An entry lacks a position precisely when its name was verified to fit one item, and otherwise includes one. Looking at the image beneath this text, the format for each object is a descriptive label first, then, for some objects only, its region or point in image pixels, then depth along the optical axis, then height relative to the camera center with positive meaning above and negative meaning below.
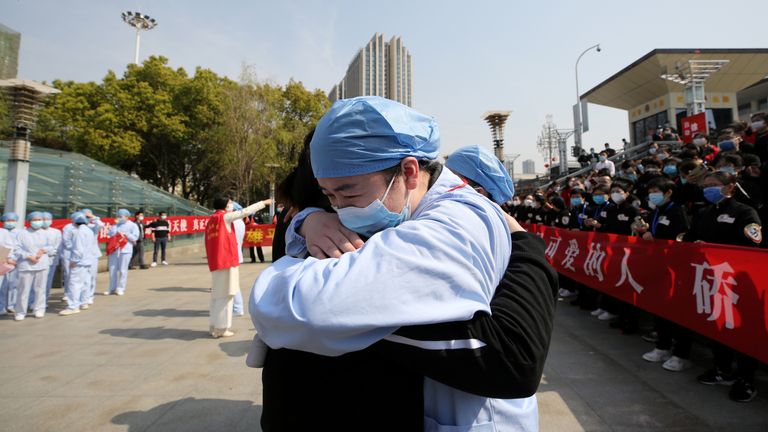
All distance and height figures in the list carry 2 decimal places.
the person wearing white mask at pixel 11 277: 6.83 -0.63
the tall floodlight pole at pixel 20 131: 7.98 +2.29
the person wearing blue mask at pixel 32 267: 6.71 -0.44
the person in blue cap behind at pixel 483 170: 3.08 +0.58
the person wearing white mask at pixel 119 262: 8.77 -0.46
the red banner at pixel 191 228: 12.05 +0.52
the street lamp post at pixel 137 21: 42.47 +24.13
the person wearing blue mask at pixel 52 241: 7.31 +0.00
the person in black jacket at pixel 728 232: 3.24 +0.11
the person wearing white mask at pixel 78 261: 7.09 -0.36
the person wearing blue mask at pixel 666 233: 3.93 +0.13
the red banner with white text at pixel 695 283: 2.84 -0.37
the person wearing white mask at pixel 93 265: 7.57 -0.45
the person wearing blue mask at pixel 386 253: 0.69 -0.02
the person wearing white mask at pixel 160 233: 13.70 +0.31
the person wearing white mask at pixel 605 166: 12.85 +2.61
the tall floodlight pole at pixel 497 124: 11.22 +3.45
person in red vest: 5.44 -0.28
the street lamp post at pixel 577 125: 22.69 +6.96
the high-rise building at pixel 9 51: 28.66 +14.46
